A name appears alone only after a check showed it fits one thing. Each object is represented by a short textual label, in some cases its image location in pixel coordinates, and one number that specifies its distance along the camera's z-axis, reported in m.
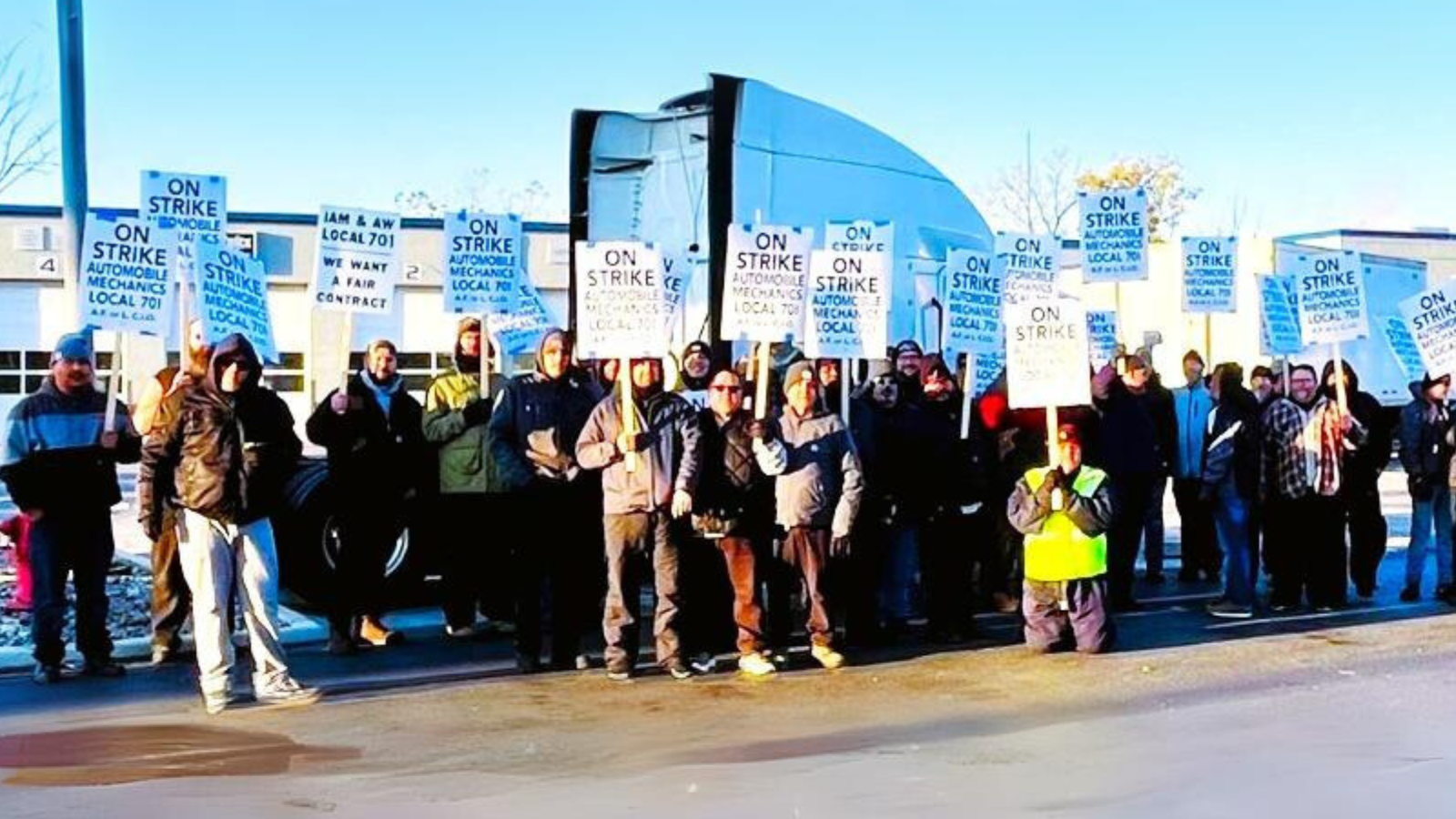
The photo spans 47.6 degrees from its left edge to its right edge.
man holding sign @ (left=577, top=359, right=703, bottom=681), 8.80
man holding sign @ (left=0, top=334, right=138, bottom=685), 8.88
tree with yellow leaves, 57.59
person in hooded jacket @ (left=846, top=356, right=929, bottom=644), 10.00
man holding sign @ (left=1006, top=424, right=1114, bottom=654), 9.65
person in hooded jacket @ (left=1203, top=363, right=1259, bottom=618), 11.23
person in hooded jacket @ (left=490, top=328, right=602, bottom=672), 9.07
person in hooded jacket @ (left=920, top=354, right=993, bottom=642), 10.16
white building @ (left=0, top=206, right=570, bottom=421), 32.03
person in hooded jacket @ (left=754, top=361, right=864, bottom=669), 9.17
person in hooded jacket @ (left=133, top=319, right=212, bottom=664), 9.12
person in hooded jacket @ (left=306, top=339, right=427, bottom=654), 9.95
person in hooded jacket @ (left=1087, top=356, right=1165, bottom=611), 11.39
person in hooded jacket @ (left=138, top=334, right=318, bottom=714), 8.12
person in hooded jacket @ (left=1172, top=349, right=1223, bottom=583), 13.06
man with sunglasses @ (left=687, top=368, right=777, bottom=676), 9.05
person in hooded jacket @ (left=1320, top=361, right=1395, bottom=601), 11.89
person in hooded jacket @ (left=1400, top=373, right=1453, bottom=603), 11.85
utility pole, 11.84
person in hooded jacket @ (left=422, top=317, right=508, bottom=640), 9.71
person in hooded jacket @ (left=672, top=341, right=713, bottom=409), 10.40
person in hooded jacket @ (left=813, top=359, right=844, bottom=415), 10.40
